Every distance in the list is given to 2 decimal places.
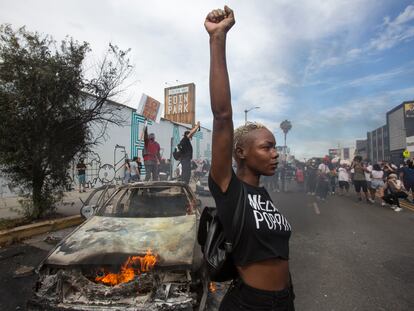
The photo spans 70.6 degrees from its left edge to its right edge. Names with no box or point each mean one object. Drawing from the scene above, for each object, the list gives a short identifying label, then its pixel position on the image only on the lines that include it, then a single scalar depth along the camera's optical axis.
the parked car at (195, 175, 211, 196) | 13.24
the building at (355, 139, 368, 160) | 50.95
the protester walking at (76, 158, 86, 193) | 12.65
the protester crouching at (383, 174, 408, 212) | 9.94
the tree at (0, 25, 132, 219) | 6.39
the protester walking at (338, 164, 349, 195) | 13.68
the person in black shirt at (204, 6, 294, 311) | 1.41
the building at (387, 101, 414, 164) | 33.38
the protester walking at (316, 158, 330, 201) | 13.52
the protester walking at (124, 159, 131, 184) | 13.44
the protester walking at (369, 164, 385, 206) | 11.30
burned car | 2.62
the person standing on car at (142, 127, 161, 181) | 10.03
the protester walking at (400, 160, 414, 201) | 10.18
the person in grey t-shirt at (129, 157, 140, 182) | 14.26
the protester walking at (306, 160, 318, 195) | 15.47
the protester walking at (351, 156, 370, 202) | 11.51
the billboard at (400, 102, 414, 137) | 33.47
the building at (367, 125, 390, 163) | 41.19
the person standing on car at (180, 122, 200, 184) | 9.03
